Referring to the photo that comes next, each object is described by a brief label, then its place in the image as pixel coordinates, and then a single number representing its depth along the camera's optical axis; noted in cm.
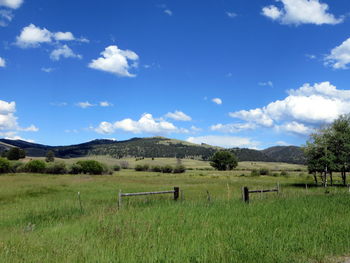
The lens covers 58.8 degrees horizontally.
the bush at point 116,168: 12411
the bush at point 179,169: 11850
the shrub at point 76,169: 9344
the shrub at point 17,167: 9244
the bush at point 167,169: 11962
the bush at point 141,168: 12662
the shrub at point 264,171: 9831
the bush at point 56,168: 9038
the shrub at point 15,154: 13938
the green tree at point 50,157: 14332
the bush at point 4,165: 8700
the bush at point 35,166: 8988
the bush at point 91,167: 9406
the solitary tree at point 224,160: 12275
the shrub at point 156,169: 12382
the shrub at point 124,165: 14840
